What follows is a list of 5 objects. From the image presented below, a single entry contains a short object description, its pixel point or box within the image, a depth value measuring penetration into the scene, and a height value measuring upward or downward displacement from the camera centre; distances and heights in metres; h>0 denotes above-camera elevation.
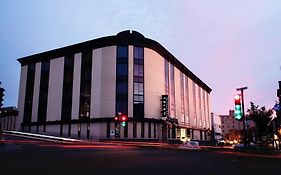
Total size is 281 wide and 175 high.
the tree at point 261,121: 30.85 -0.48
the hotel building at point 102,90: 37.00 +5.78
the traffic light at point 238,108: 10.38 +0.54
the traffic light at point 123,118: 23.66 -0.07
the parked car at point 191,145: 24.98 -3.50
